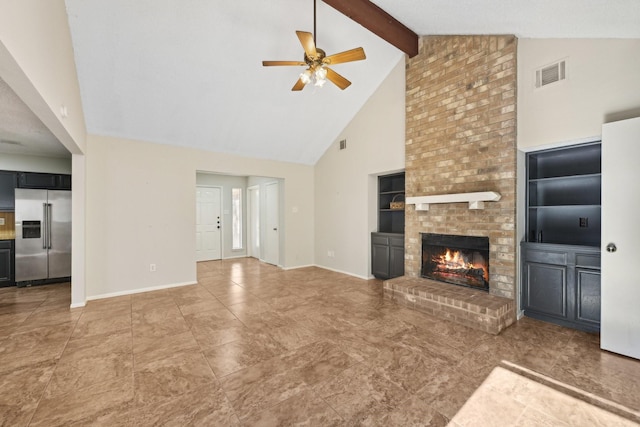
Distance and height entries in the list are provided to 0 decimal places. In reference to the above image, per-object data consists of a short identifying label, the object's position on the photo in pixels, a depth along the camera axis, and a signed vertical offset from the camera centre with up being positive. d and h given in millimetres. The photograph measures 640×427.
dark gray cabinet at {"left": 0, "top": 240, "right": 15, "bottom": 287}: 4871 -880
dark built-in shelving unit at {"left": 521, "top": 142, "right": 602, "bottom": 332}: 2910 -322
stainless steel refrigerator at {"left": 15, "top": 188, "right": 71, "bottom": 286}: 4887 -413
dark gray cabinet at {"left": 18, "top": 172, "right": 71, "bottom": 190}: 5043 +631
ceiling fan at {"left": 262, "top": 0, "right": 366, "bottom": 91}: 2805 +1654
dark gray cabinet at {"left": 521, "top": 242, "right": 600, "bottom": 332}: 2859 -820
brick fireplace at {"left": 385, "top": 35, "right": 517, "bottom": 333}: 3307 +806
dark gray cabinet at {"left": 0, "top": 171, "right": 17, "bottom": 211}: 4938 +450
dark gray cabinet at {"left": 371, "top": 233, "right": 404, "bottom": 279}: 4836 -796
